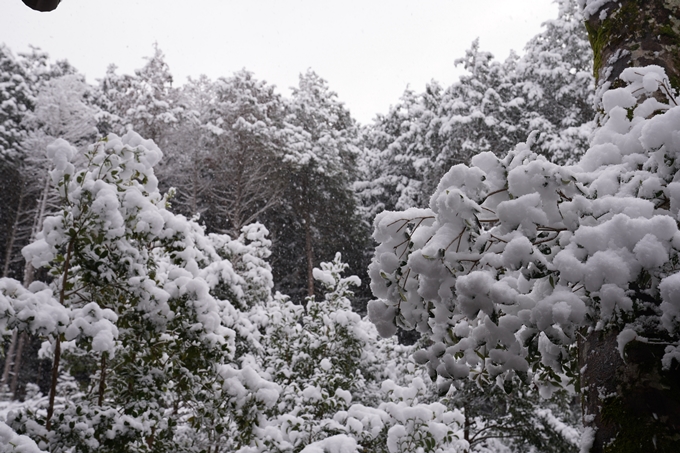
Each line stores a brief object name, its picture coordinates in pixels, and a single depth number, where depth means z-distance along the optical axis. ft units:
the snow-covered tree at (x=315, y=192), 55.67
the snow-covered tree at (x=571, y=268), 4.09
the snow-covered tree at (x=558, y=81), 45.42
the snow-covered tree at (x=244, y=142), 53.11
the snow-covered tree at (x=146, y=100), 54.49
